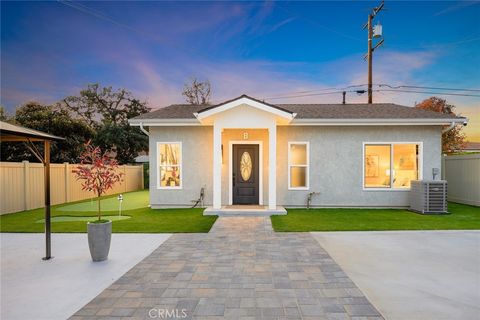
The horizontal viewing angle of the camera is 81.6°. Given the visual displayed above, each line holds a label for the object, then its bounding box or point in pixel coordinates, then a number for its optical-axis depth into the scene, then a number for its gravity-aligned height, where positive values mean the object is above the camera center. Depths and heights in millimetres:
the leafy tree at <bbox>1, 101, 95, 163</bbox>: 17641 +2178
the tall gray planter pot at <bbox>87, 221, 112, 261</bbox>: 4887 -1433
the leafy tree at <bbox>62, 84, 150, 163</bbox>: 31062 +6065
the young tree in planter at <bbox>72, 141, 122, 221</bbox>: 4926 -247
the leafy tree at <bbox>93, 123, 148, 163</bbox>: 26312 +1827
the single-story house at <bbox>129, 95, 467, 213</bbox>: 10852 -115
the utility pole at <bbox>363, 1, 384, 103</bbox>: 15896 +6488
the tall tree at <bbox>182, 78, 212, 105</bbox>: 28016 +6762
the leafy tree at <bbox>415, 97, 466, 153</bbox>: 22875 +2093
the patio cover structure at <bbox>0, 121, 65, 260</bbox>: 4742 +367
